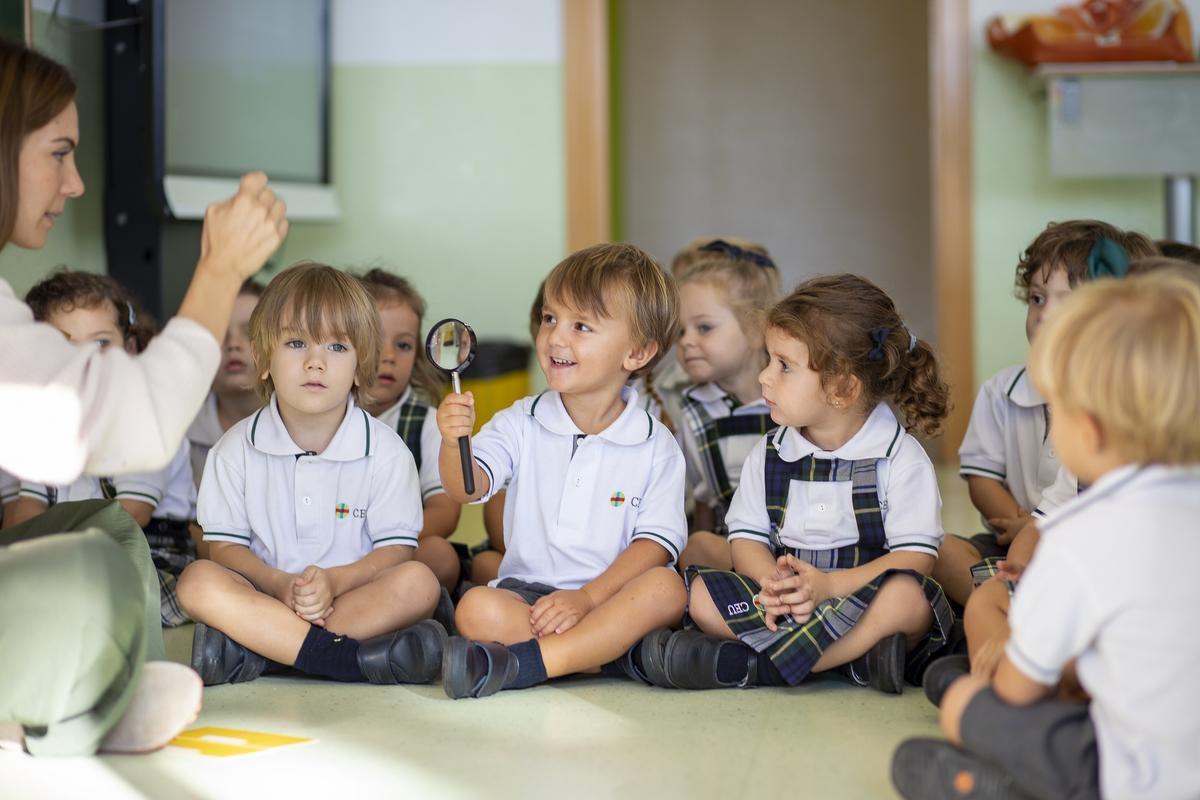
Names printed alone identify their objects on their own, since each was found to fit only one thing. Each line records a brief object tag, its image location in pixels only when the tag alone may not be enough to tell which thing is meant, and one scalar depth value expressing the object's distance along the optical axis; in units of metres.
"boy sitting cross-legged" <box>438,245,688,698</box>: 2.74
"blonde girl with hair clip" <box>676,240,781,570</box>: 3.14
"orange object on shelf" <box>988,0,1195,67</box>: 3.95
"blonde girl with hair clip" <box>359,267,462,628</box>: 3.02
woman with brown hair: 2.27
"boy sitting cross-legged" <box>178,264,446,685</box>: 2.72
